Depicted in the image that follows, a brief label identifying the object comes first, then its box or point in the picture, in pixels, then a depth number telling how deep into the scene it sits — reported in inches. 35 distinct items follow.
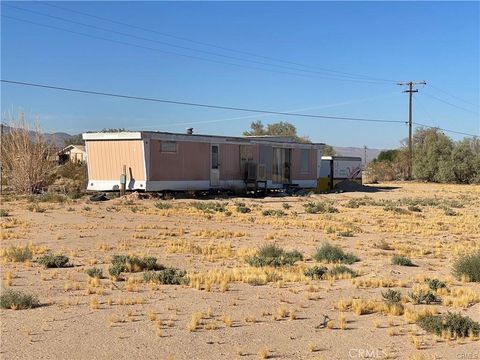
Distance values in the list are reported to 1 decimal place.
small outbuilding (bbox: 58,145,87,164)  1809.5
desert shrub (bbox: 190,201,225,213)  880.3
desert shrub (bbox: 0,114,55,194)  1130.7
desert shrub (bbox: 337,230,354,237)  623.2
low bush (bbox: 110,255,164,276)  394.9
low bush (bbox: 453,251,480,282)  376.8
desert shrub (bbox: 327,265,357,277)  388.2
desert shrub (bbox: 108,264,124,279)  368.2
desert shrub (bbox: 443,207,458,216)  893.1
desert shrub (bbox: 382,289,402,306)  299.3
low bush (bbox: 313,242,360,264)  452.8
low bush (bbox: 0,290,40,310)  282.0
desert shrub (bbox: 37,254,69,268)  401.7
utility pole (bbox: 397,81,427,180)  2130.9
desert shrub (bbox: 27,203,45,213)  810.8
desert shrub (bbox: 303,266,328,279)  384.2
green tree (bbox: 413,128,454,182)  2140.7
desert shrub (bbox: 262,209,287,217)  840.9
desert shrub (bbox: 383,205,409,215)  904.3
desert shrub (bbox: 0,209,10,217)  745.1
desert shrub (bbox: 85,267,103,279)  364.2
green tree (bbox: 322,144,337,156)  3052.9
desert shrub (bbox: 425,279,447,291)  344.5
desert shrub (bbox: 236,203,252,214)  874.8
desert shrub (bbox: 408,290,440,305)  308.2
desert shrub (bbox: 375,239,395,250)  531.2
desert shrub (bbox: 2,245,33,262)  422.7
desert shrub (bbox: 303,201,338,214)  900.1
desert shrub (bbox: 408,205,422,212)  956.6
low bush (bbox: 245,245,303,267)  427.8
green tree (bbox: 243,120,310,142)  2965.3
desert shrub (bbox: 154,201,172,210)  890.1
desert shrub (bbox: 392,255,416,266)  438.9
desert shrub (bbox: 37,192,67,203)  975.8
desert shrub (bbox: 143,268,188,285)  355.9
